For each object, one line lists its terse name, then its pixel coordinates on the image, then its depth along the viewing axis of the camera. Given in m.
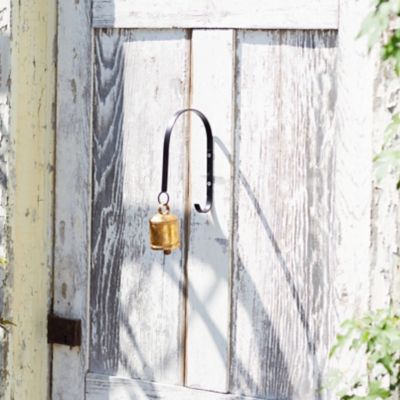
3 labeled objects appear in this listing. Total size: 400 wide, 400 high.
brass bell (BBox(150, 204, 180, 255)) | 5.00
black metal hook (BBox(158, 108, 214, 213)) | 5.01
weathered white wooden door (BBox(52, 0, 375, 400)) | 5.44
